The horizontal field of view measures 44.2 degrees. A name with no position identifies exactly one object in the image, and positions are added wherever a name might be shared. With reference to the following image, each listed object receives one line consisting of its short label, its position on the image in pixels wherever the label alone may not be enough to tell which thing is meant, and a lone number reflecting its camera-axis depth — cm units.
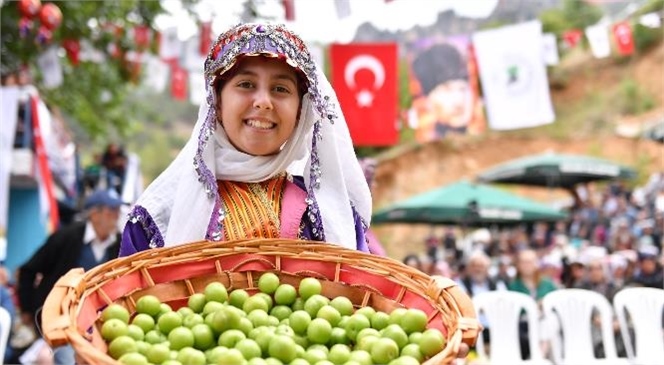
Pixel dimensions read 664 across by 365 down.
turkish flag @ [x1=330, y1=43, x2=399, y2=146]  818
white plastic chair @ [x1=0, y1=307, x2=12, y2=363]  400
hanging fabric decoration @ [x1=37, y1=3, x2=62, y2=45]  788
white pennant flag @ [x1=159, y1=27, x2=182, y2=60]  1046
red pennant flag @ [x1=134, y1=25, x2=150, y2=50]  1033
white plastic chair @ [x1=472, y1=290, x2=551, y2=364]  559
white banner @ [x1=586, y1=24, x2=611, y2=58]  1123
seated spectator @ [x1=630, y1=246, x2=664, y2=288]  804
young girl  202
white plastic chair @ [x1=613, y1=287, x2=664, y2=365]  525
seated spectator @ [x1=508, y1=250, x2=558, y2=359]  727
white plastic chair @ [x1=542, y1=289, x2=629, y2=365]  556
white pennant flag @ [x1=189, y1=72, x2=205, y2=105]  1091
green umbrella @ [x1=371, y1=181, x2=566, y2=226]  1207
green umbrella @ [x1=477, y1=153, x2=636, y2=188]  1517
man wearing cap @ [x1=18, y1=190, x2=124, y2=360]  479
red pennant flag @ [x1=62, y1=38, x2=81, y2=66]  1012
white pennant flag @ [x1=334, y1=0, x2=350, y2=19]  746
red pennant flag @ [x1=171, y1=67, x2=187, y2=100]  1126
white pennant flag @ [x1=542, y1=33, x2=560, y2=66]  1035
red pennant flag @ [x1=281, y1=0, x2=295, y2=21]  795
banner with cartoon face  920
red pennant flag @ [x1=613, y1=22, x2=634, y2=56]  1139
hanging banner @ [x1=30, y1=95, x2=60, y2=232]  725
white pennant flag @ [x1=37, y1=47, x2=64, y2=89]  993
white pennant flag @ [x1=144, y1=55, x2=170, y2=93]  1170
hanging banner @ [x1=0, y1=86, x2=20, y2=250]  657
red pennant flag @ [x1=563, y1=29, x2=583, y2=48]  1086
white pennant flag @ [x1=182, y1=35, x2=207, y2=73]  1046
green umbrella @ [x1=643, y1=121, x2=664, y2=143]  1611
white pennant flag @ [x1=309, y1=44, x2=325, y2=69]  827
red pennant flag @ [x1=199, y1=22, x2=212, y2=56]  968
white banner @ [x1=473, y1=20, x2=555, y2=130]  840
